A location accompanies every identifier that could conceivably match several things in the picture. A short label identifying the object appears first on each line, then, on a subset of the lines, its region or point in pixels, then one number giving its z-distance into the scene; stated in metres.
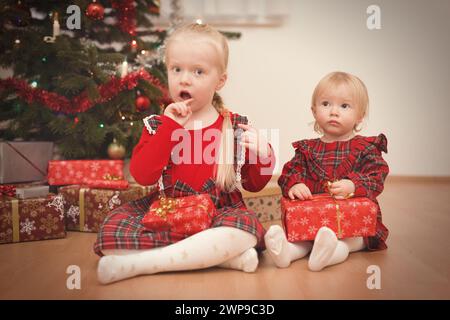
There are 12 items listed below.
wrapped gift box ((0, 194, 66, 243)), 1.27
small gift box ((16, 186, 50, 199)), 1.32
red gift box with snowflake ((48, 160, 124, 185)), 1.55
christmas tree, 1.58
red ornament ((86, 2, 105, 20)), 1.56
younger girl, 1.10
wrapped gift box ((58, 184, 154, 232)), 1.42
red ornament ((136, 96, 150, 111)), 1.71
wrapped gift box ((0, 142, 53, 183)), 1.56
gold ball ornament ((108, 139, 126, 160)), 1.73
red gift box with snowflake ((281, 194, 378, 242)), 1.04
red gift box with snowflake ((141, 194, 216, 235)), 0.96
